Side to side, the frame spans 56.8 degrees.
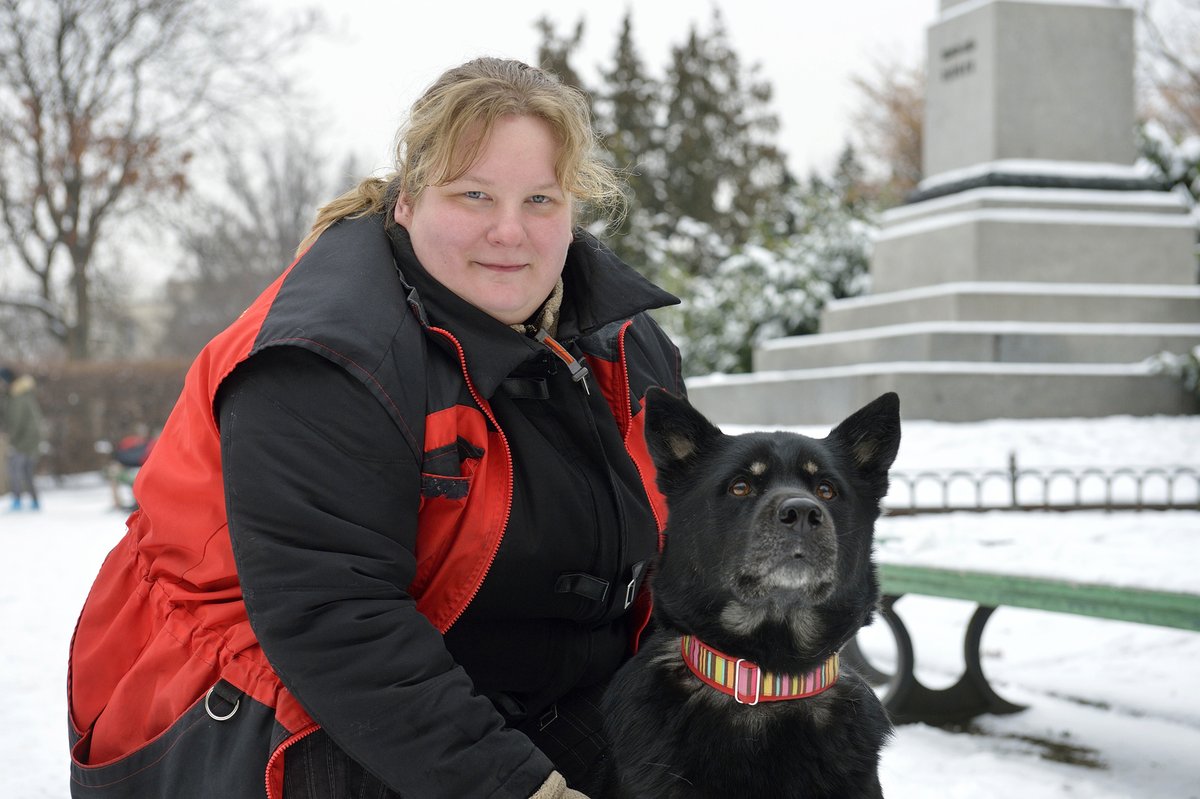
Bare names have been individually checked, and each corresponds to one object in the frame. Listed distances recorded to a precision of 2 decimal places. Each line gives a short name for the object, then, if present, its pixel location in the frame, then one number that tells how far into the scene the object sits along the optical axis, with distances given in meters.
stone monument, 9.62
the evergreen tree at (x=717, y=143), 33.09
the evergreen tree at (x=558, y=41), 31.20
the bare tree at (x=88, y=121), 19.48
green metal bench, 3.29
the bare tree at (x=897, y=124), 29.53
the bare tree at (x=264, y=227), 34.72
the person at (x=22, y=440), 13.76
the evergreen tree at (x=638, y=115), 32.54
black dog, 2.29
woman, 1.97
